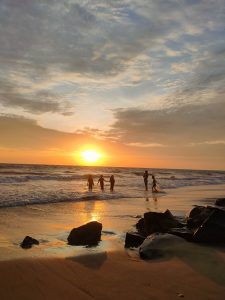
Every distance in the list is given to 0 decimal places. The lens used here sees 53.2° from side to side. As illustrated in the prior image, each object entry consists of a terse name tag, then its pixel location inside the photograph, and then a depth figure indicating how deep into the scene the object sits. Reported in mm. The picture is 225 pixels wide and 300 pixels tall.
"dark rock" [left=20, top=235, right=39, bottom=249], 5711
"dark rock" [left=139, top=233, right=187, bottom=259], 5033
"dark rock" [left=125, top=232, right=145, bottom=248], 5878
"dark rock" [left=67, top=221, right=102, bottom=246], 6036
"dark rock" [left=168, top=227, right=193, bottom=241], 5561
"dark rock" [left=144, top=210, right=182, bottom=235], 6445
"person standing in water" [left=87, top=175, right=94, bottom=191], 22090
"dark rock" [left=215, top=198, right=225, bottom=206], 9578
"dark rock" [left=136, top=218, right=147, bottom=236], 6603
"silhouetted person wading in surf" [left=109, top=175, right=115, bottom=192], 21730
